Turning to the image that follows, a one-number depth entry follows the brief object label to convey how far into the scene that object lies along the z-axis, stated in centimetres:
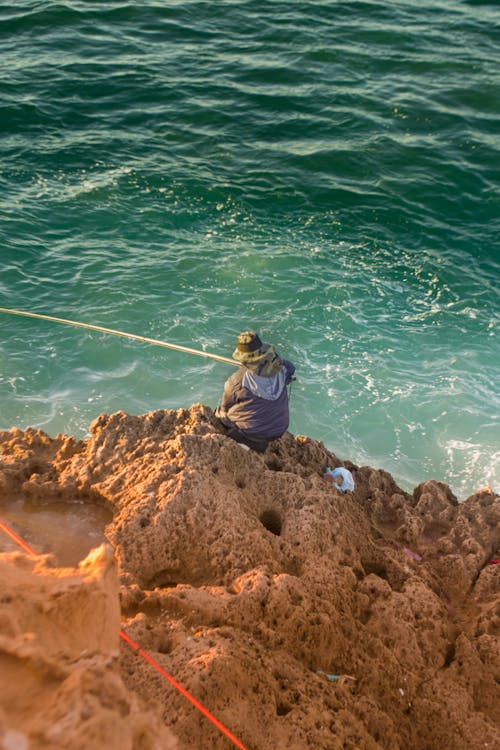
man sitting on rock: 592
